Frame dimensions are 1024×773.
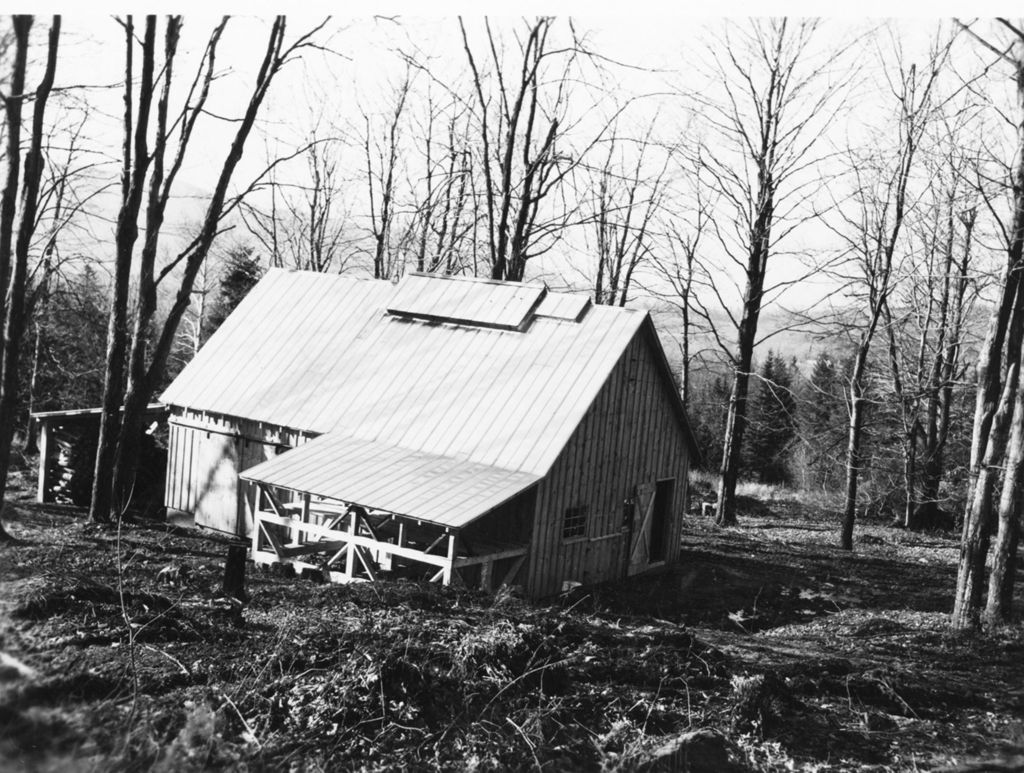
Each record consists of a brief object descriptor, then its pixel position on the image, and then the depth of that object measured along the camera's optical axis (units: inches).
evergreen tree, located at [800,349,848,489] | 1154.0
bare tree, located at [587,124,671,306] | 1013.8
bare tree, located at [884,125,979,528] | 819.4
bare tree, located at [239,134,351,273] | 1154.0
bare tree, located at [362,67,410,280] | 1026.7
